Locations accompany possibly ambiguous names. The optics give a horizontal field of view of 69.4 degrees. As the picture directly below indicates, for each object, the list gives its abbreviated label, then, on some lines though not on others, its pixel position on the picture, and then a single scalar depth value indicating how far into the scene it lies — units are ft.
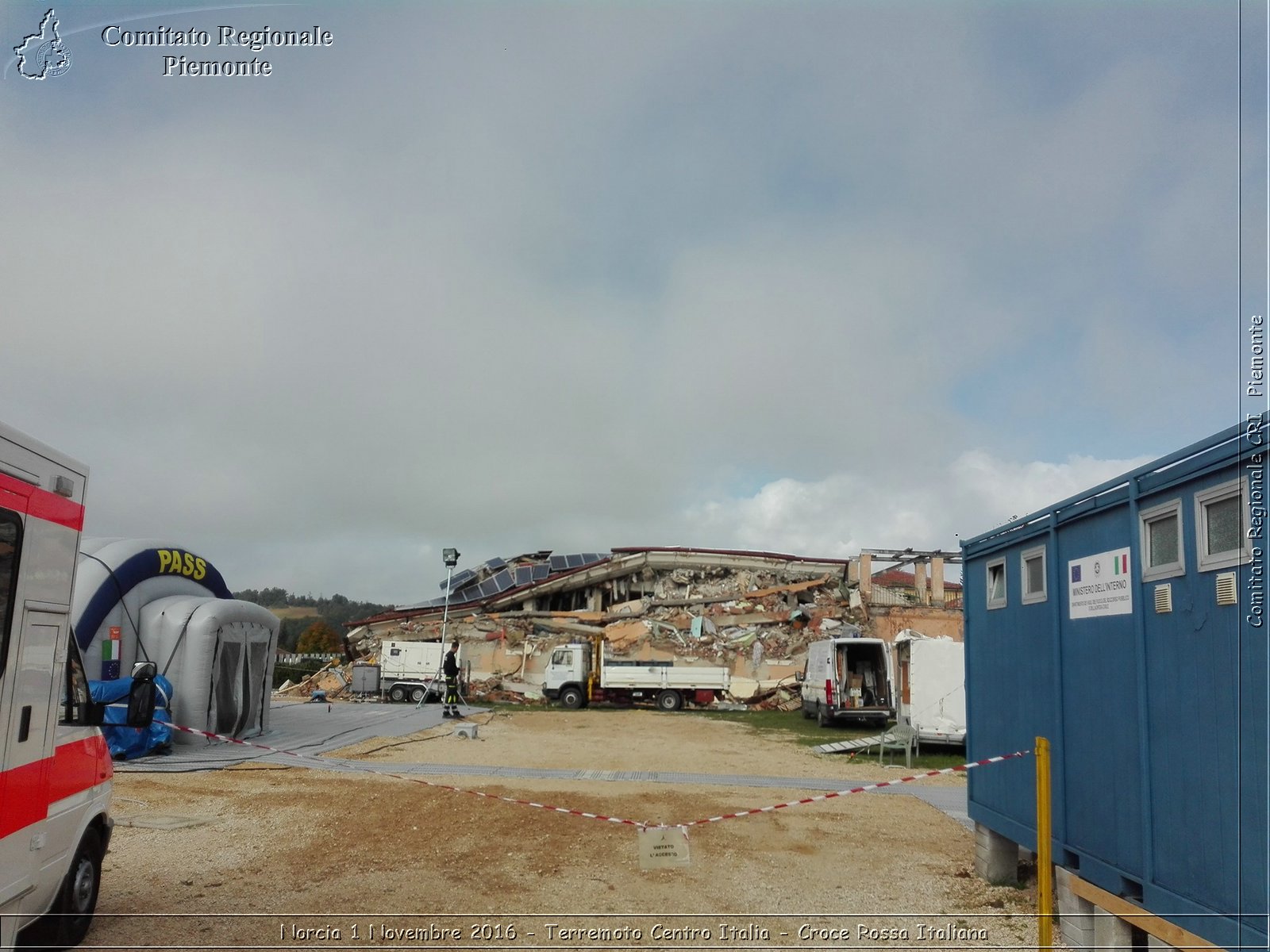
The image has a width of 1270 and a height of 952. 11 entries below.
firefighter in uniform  79.12
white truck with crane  101.24
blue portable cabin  15.75
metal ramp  62.69
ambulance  16.03
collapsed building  112.47
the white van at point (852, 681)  76.13
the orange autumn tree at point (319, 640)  222.07
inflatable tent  55.42
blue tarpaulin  48.32
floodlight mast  89.61
